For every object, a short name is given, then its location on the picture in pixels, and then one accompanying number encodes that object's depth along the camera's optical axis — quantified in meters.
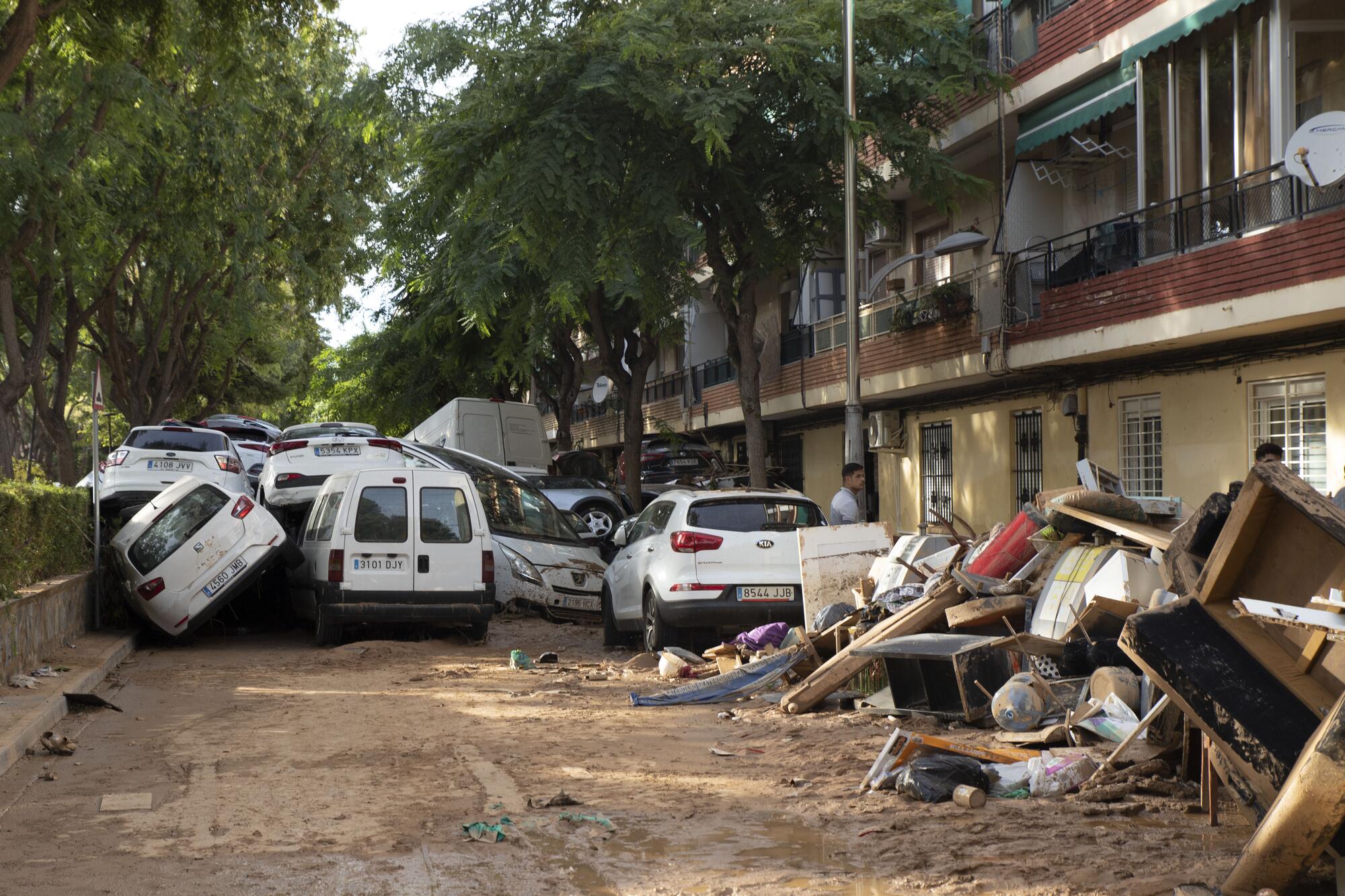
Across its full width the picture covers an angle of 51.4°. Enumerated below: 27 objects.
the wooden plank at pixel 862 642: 9.96
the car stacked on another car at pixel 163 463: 22.23
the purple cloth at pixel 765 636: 12.21
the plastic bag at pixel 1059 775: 6.86
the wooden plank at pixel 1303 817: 4.54
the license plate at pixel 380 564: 14.78
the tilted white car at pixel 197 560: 14.88
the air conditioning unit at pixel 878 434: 21.97
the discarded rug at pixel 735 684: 10.85
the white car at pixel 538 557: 17.00
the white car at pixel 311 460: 20.72
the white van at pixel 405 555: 14.74
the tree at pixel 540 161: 17.73
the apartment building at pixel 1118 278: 15.05
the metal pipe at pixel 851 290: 17.66
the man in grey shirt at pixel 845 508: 14.23
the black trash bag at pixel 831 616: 11.51
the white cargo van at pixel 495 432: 29.14
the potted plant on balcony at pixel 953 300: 21.39
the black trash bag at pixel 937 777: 6.77
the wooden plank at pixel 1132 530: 9.14
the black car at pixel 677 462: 30.33
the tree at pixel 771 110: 17.97
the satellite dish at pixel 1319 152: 13.31
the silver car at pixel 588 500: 23.78
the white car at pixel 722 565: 12.97
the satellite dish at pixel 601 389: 36.88
